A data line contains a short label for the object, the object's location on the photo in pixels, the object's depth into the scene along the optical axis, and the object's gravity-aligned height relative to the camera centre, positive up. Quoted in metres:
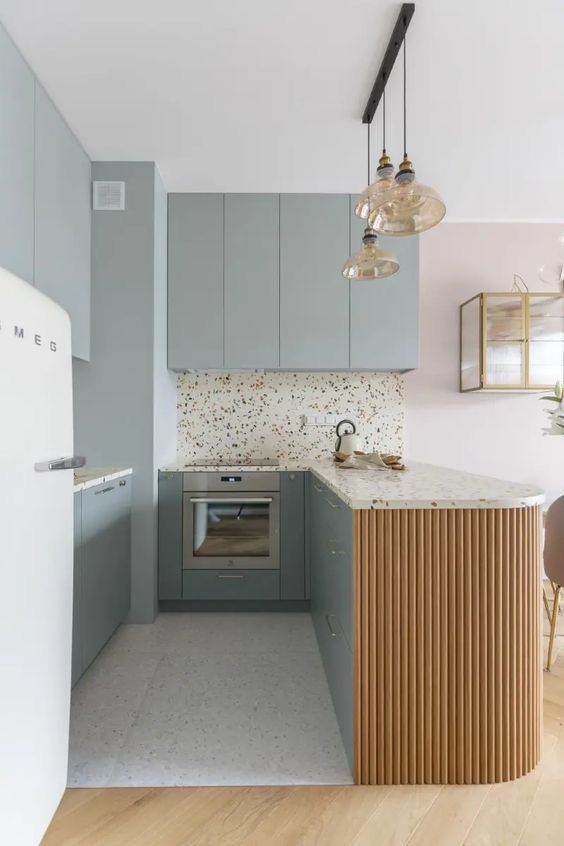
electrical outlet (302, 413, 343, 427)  3.24 +0.01
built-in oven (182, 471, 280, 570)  2.64 -0.60
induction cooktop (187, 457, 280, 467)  2.78 -0.28
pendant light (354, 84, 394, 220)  1.58 +0.85
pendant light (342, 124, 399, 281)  1.95 +0.72
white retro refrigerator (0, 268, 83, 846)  0.91 -0.32
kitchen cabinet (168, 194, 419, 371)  2.83 +0.84
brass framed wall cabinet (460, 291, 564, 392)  3.05 +0.56
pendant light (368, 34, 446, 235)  1.47 +0.76
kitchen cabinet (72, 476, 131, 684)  1.80 -0.68
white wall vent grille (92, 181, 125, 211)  2.52 +1.28
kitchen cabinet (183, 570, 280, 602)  2.63 -0.98
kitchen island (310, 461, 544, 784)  1.33 -0.66
